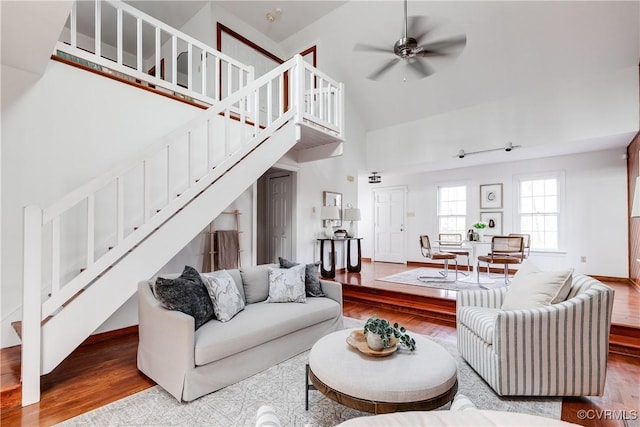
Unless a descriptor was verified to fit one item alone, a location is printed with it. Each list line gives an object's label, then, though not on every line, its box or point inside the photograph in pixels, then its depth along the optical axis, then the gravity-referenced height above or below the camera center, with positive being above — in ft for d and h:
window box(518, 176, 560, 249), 20.36 +0.34
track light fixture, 18.01 +3.93
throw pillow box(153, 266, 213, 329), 7.34 -2.00
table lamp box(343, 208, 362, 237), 20.97 +0.00
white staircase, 6.83 -0.08
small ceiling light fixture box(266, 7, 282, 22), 17.59 +11.40
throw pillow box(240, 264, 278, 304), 10.00 -2.28
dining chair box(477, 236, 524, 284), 16.31 -1.94
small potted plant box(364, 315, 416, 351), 6.22 -2.47
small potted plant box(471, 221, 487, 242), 17.15 -0.86
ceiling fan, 9.79 +5.44
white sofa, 6.89 -3.16
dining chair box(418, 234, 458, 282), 17.60 -2.33
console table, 18.61 -3.14
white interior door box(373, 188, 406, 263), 26.45 -0.93
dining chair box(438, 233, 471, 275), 17.45 -1.83
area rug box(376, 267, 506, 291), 16.16 -3.76
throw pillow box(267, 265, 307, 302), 9.98 -2.34
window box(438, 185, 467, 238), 23.71 +0.43
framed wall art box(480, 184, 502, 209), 22.17 +1.36
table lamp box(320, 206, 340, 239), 19.36 +0.06
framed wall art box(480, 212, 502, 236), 22.16 -0.58
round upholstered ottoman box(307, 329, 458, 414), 5.20 -2.89
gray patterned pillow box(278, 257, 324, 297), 10.78 -2.29
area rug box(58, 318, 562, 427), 6.22 -4.15
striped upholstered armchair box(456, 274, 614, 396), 6.70 -2.89
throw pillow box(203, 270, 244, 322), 8.30 -2.26
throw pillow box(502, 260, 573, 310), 7.34 -1.82
